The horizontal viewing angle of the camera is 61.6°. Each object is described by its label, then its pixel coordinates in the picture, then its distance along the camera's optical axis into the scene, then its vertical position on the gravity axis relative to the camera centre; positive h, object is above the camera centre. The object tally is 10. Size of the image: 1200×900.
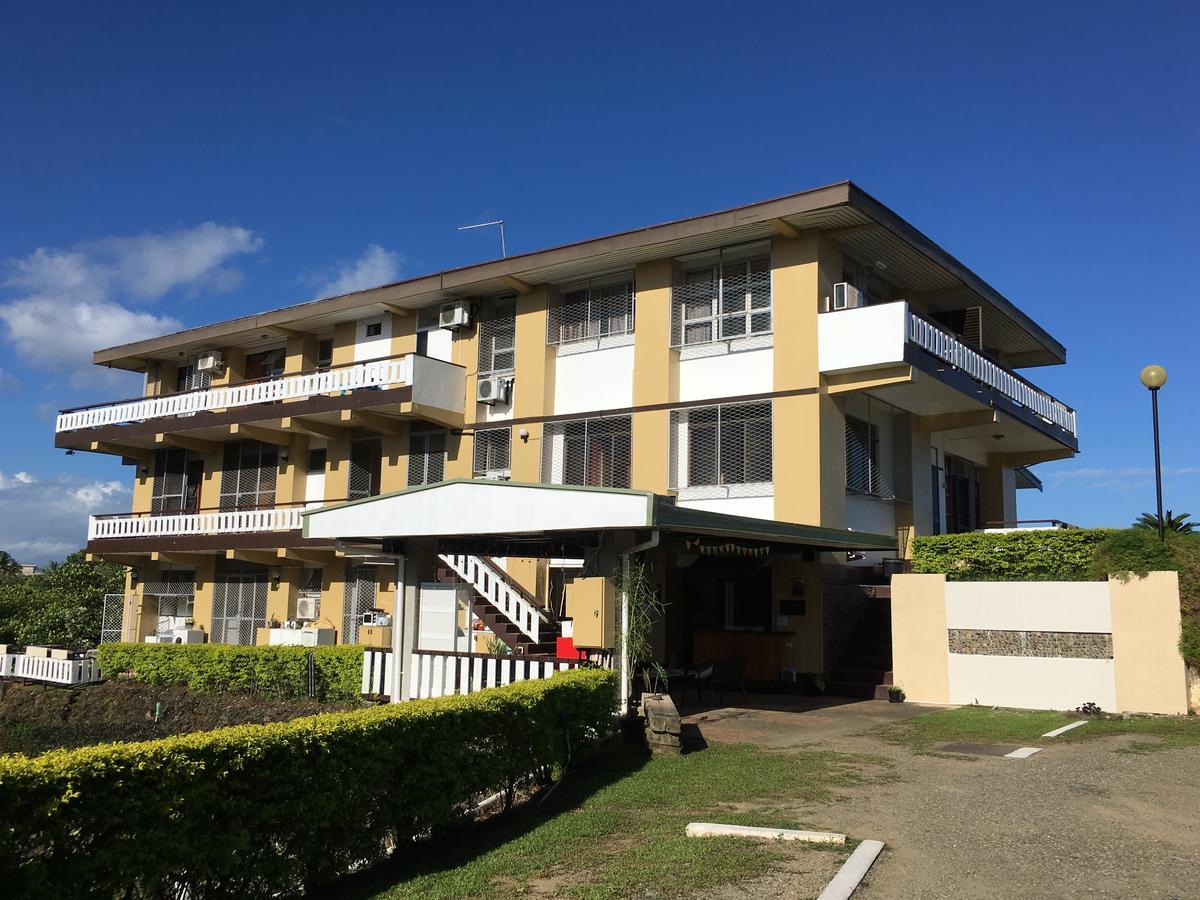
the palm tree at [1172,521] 26.22 +2.18
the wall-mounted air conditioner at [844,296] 19.11 +5.67
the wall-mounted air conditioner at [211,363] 28.64 +6.27
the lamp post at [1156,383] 16.19 +3.52
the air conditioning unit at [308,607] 25.38 -0.53
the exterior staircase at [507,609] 18.81 -0.36
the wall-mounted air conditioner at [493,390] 23.30 +4.59
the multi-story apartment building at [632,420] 18.78 +3.98
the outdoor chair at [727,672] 16.11 -1.23
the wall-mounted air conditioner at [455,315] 23.94 +6.51
